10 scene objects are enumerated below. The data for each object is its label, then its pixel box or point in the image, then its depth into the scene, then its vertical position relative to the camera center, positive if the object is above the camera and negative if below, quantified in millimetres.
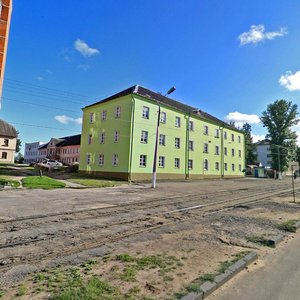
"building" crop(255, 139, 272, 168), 104062 +11236
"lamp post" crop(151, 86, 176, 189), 23953 +292
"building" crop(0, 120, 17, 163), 60312 +6353
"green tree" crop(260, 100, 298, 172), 63825 +12078
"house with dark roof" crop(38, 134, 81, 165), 72875 +7128
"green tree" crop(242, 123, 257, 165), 87812 +9333
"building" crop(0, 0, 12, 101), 16688 +9109
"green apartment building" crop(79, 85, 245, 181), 31828 +5064
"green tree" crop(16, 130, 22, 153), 82150 +8220
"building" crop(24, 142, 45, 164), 100769 +7867
